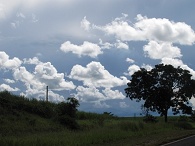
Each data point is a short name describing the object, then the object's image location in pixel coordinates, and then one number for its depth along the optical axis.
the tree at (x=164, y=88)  54.72
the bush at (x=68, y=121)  35.12
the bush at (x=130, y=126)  34.93
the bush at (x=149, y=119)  51.53
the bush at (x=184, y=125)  51.91
